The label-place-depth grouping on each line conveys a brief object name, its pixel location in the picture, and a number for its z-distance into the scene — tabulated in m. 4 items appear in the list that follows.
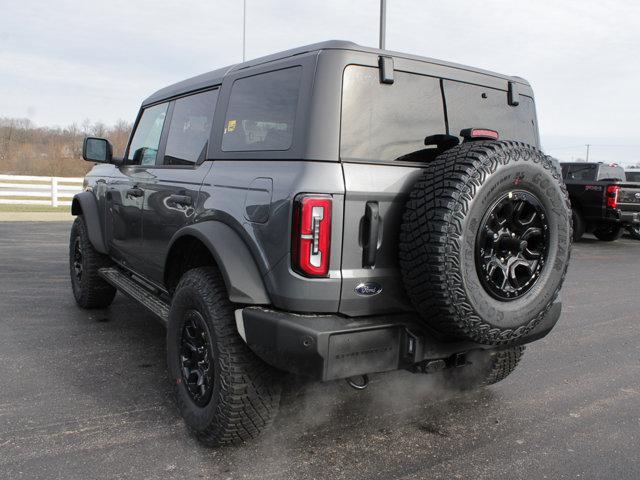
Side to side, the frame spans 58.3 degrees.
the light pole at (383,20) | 12.20
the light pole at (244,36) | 9.43
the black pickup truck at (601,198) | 11.93
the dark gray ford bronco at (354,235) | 2.43
